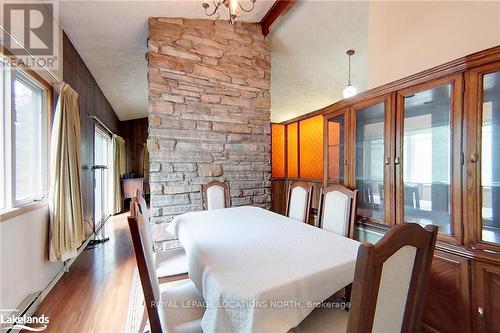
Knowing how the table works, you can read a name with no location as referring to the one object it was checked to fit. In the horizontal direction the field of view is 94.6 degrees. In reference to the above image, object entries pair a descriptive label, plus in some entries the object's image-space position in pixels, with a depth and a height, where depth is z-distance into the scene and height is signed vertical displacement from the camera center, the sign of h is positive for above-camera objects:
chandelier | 1.60 +1.12
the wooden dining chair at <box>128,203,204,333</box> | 0.91 -0.72
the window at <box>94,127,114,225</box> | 4.32 -0.23
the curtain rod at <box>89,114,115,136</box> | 3.75 +0.78
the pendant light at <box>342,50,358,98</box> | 3.69 +1.21
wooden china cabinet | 1.25 -0.04
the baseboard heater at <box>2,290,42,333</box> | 1.62 -1.12
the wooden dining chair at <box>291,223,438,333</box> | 0.60 -0.34
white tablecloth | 0.84 -0.46
